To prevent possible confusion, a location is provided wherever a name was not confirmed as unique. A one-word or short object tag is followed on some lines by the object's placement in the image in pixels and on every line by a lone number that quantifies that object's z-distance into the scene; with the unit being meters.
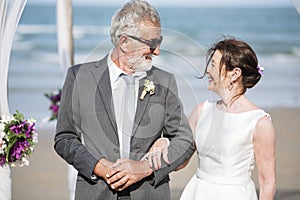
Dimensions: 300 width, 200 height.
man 3.07
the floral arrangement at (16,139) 3.77
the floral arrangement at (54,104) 5.54
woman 3.34
